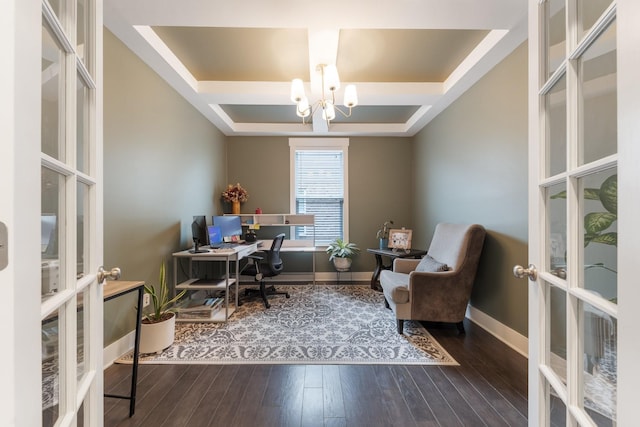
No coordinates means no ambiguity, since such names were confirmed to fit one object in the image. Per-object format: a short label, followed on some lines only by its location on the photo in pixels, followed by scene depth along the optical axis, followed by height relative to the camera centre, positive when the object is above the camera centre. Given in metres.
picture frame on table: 3.85 -0.37
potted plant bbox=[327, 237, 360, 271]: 4.30 -0.64
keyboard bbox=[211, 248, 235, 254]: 2.84 -0.39
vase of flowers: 4.21 +0.28
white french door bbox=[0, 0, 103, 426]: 0.43 +0.01
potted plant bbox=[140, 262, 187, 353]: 2.14 -0.93
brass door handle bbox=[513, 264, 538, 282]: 0.95 -0.21
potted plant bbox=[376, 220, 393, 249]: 4.16 -0.35
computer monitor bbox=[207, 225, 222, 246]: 3.23 -0.25
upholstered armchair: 2.46 -0.69
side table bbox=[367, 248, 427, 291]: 3.56 -0.56
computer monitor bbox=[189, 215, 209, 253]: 2.91 -0.21
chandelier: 2.14 +1.06
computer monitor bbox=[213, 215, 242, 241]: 3.54 -0.16
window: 4.58 +0.42
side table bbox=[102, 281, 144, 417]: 1.44 -0.47
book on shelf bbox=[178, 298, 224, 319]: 2.79 -1.03
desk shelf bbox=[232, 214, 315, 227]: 4.40 -0.09
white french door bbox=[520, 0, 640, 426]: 0.55 +0.01
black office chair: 3.27 -0.65
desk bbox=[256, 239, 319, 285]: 4.13 -0.53
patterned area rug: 2.10 -1.12
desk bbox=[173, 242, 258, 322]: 2.76 -0.72
